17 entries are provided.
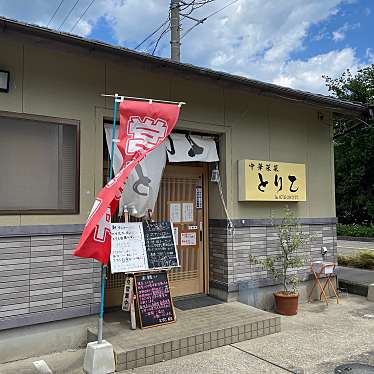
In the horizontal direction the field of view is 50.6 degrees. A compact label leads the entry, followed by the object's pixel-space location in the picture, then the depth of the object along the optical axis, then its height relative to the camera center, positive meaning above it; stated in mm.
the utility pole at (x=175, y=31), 10133 +4616
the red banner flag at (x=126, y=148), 3867 +656
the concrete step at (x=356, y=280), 7836 -1514
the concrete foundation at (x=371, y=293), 7437 -1600
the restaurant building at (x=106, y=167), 4582 +624
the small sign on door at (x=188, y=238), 6512 -484
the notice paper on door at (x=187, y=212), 6555 -48
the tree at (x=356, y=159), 20531 +2749
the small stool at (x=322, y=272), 7148 -1152
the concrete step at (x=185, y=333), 4316 -1491
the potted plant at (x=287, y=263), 6336 -892
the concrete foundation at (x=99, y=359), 4008 -1531
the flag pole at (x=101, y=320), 4094 -1155
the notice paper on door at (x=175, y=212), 6422 -47
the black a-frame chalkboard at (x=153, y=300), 4941 -1152
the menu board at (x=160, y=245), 5234 -483
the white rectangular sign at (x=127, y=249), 4910 -501
